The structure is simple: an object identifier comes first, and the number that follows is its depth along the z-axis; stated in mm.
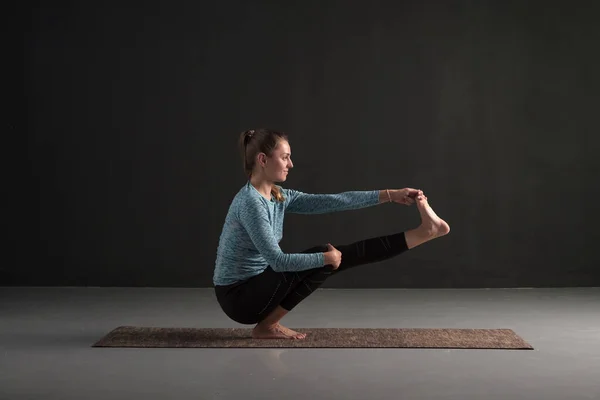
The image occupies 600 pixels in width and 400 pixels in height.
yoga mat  3596
